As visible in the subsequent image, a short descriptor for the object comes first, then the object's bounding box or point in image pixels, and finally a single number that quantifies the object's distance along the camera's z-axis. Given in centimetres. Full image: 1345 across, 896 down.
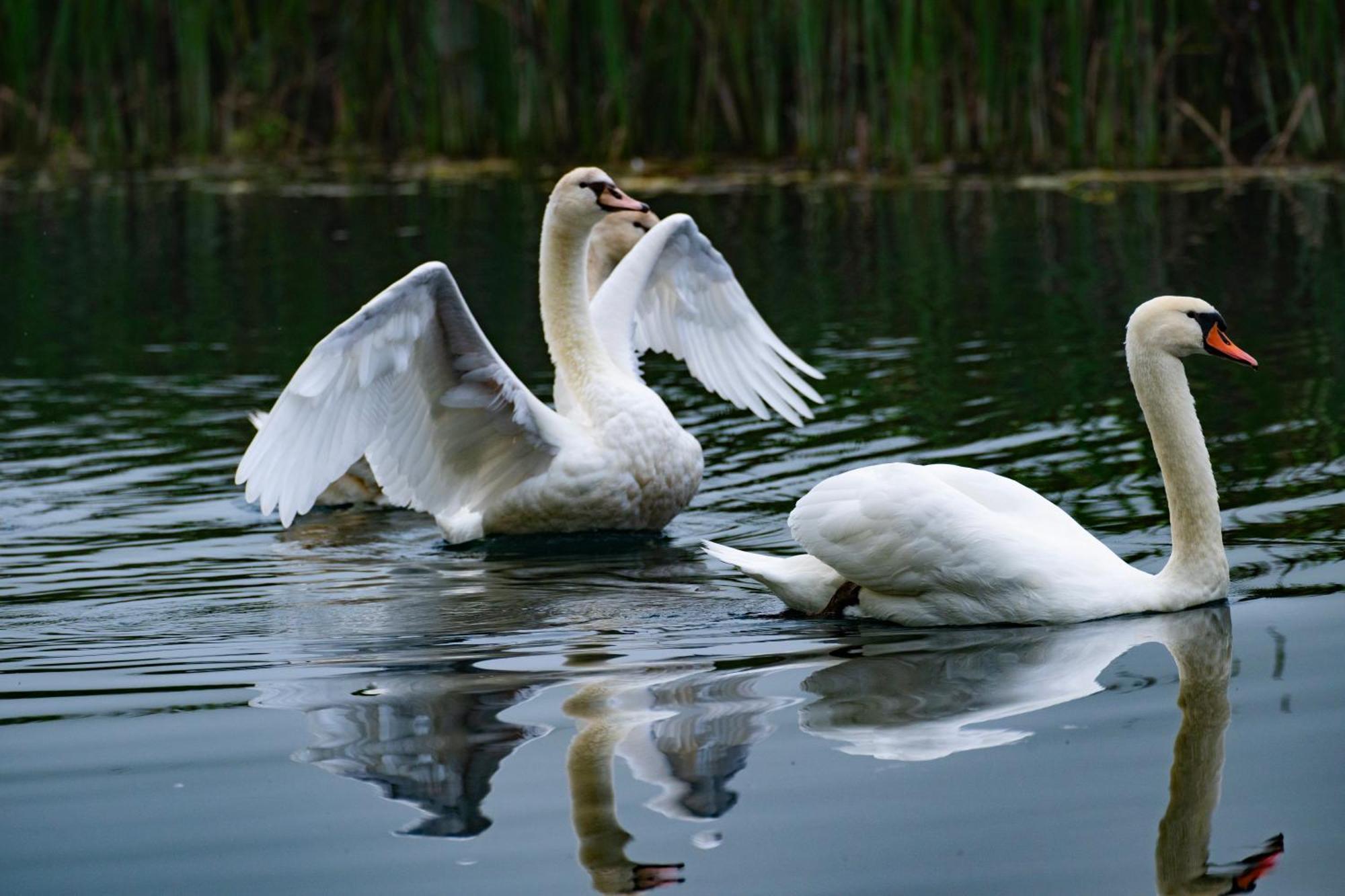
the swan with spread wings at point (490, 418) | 1306
